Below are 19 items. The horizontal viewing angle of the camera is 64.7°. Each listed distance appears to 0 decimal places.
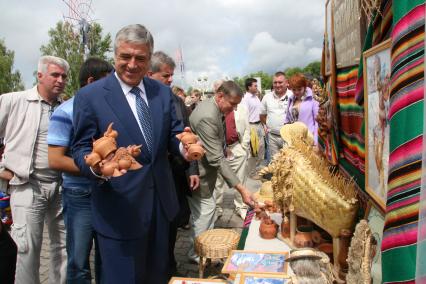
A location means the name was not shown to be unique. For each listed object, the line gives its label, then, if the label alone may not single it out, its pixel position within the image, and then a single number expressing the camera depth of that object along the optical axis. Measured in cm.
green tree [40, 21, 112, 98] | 2722
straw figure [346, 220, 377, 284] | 124
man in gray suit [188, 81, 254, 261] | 297
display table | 212
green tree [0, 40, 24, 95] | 2641
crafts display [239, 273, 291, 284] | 162
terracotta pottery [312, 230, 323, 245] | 192
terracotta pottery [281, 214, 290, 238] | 219
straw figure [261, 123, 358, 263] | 163
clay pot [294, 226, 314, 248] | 195
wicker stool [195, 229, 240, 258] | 258
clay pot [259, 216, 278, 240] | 226
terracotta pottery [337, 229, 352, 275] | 165
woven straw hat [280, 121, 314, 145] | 246
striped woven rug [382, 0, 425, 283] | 80
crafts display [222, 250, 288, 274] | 175
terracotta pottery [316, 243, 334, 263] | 185
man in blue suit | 172
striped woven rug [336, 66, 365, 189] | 181
